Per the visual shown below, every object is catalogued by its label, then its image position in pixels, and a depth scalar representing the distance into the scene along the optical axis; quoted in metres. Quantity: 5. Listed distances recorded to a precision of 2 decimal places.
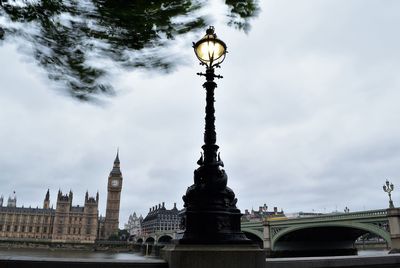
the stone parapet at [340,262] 5.54
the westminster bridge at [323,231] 35.91
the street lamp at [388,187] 38.25
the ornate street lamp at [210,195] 4.91
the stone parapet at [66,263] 4.20
